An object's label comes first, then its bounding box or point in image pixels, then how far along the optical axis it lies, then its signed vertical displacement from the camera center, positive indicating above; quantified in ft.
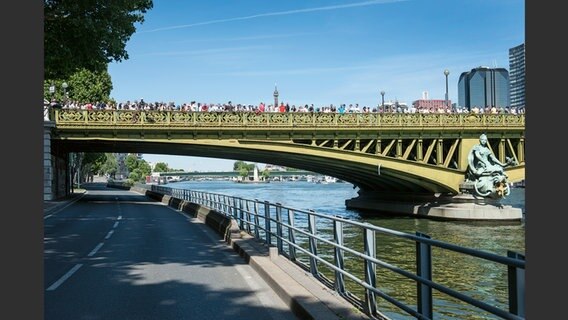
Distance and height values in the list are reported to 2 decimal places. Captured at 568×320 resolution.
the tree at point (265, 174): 637.39 -11.67
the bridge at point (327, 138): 115.96 +5.37
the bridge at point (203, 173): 594.86 -9.70
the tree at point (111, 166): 541.42 -0.43
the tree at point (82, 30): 57.57 +14.01
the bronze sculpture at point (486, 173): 124.67 -2.75
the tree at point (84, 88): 207.41 +28.08
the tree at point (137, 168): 486.38 -2.76
